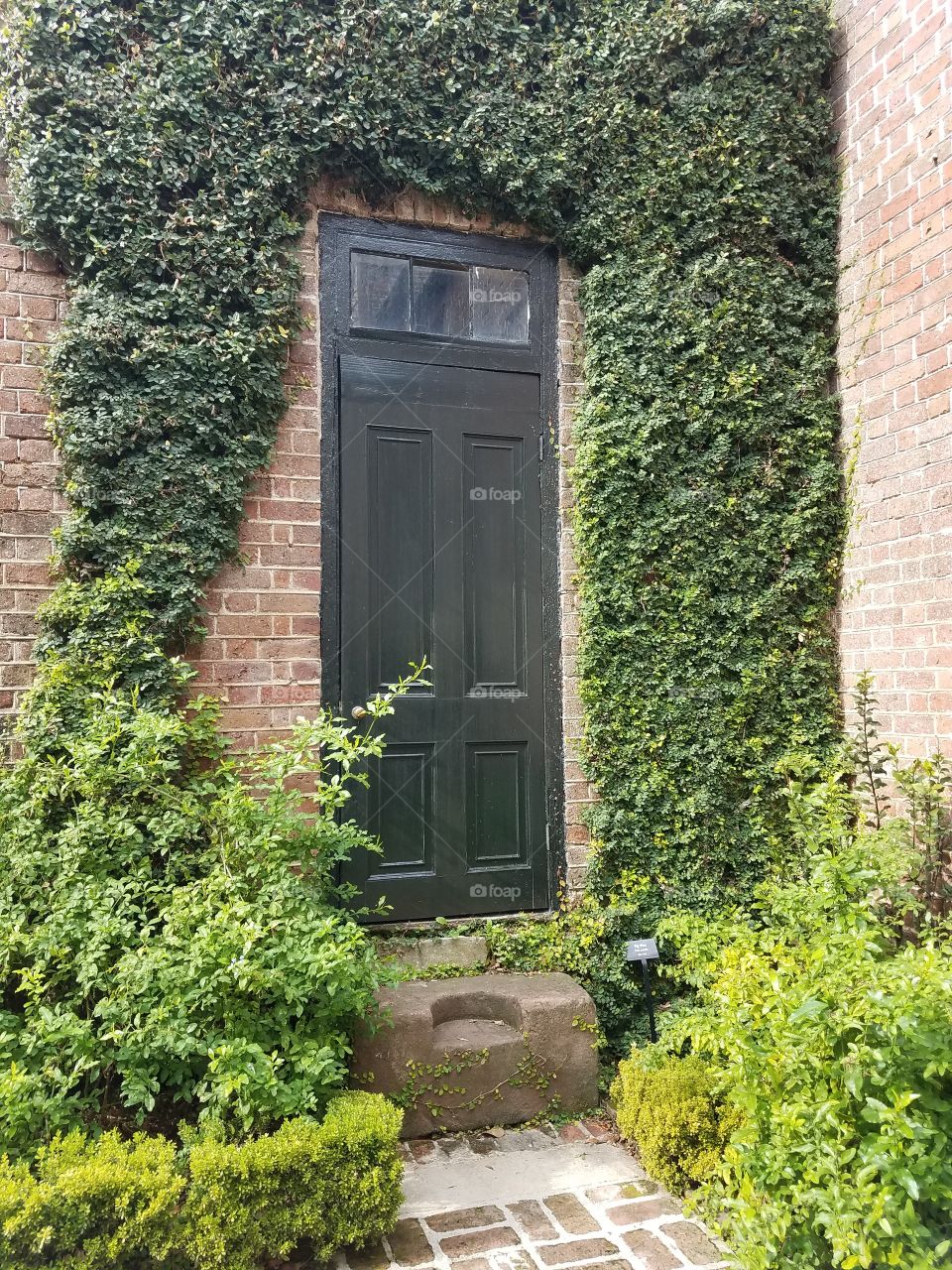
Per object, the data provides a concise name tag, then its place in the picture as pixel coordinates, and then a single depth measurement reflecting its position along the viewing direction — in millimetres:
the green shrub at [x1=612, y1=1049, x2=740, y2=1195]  2832
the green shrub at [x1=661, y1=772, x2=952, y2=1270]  1877
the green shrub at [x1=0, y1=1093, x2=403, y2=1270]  2129
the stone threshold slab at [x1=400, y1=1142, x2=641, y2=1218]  2818
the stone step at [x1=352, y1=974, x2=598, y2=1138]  3186
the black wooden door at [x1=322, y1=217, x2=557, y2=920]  3758
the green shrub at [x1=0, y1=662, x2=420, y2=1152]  2465
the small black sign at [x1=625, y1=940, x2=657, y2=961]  3510
